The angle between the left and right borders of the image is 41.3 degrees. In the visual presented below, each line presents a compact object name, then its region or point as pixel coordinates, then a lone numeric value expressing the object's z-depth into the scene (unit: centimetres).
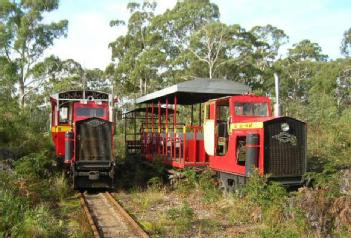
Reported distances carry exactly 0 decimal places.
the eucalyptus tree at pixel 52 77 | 3625
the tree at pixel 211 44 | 3709
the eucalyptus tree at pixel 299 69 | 5028
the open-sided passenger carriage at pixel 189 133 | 1340
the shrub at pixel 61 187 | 1257
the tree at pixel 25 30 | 3497
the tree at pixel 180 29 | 3828
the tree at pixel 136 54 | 3884
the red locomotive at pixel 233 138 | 1045
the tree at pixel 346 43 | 3627
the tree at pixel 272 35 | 4830
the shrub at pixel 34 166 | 1209
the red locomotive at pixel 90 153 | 1355
